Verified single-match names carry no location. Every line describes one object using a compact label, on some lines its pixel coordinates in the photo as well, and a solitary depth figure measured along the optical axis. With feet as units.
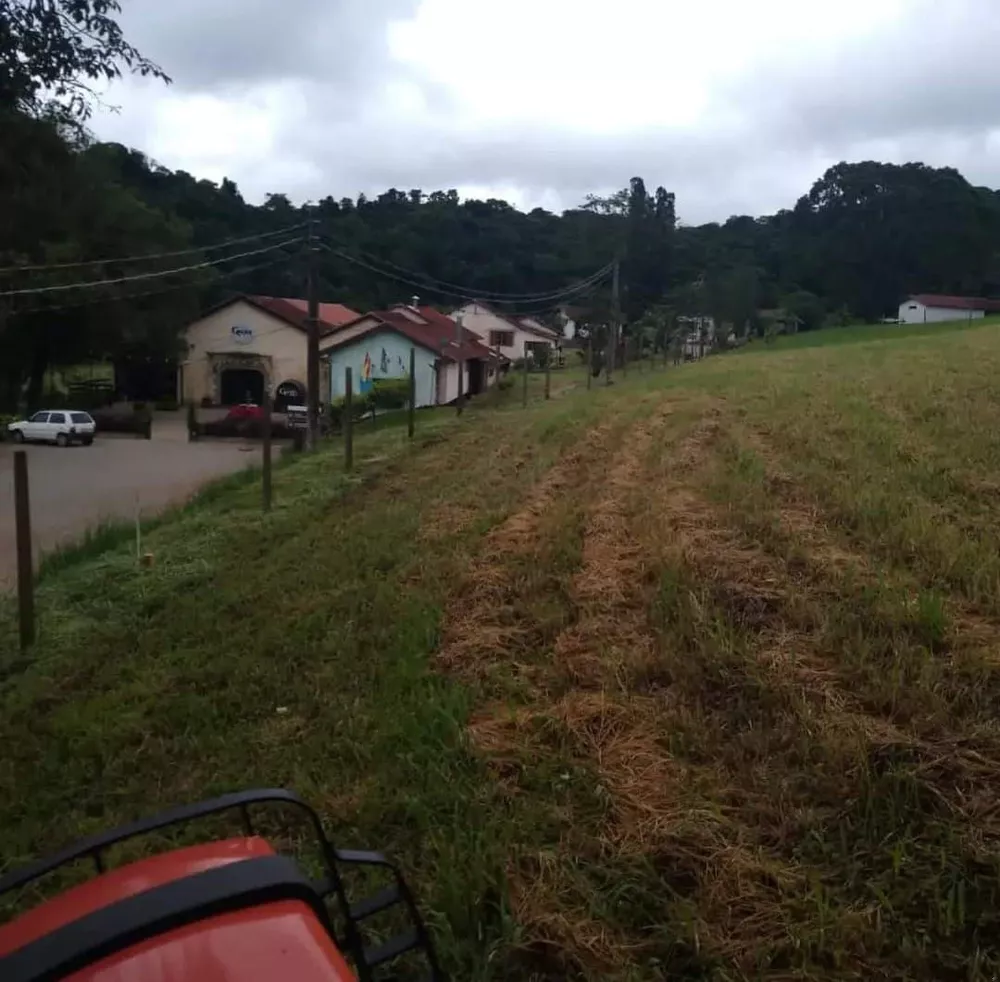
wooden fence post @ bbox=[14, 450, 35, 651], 19.45
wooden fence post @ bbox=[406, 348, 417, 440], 49.27
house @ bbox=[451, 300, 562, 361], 200.64
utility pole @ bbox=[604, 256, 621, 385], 120.66
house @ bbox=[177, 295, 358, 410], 143.02
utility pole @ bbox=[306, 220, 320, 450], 75.25
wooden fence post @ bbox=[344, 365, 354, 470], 40.83
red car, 115.34
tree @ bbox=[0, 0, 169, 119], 15.37
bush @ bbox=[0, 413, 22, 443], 110.93
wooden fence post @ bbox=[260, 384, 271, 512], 32.89
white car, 103.55
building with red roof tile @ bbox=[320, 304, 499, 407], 127.24
